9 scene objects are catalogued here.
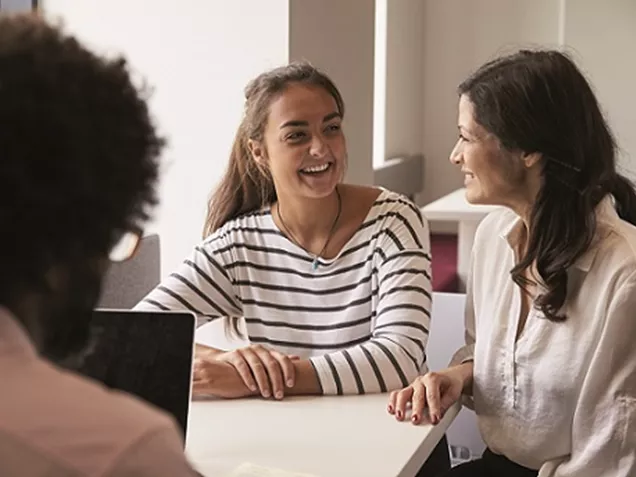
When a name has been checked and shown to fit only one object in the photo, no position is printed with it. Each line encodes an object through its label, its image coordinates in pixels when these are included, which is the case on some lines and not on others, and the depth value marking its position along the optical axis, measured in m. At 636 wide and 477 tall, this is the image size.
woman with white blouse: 2.07
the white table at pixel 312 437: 1.85
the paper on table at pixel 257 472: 1.81
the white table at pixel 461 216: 3.67
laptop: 1.78
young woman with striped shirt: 2.27
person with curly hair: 1.03
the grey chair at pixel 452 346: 2.72
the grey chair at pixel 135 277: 2.61
